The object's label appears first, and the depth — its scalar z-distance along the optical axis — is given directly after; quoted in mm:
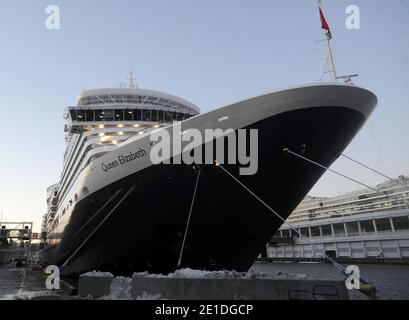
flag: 12594
